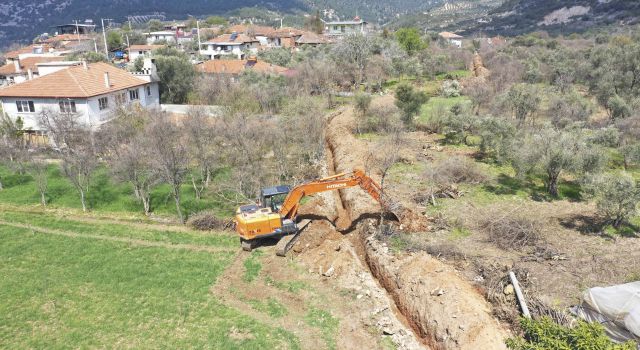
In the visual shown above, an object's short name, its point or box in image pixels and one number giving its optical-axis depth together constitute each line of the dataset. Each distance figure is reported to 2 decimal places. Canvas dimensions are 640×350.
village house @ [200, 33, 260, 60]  87.25
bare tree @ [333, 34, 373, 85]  61.19
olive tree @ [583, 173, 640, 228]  19.00
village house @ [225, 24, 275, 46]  102.50
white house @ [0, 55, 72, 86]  62.75
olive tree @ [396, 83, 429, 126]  39.44
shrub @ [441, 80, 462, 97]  54.91
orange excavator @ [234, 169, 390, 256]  20.36
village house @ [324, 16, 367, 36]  122.28
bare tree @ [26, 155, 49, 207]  27.89
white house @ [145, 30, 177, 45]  114.91
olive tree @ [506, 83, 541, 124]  35.78
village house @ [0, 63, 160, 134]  37.97
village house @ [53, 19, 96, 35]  128.38
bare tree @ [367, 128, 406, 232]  21.50
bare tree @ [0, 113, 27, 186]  31.08
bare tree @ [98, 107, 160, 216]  25.73
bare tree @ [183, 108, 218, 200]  28.31
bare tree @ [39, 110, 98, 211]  27.11
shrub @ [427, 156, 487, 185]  25.92
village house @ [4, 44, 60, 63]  73.91
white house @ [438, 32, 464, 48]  105.53
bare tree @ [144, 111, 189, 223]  24.00
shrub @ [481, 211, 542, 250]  18.84
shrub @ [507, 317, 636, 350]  11.58
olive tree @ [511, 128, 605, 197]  23.08
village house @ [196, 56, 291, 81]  55.47
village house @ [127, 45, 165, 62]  86.12
